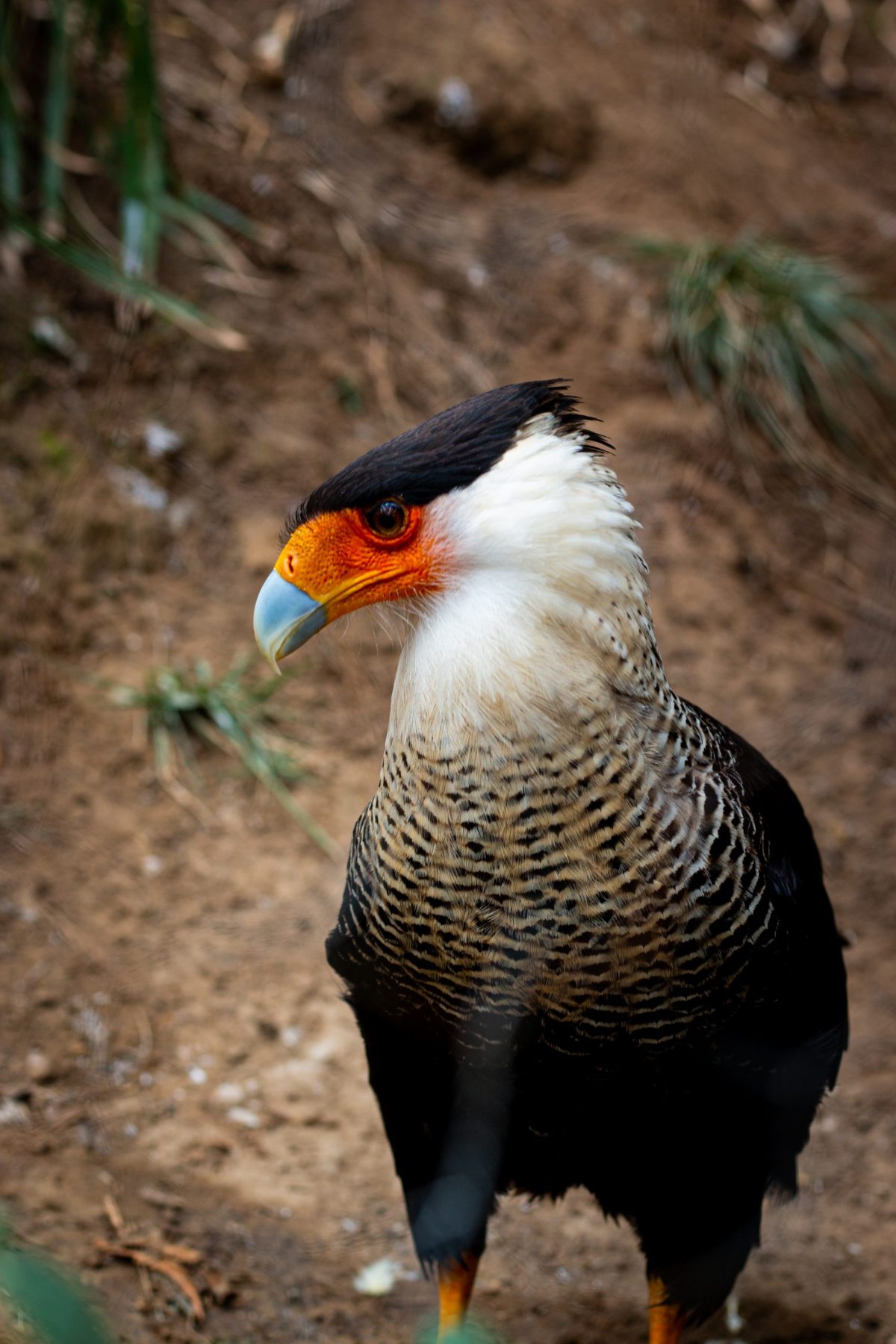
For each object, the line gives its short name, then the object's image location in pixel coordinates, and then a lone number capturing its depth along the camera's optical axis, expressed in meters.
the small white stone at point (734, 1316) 5.20
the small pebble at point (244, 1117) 5.54
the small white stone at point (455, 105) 9.59
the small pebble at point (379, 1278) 5.00
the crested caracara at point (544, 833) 3.29
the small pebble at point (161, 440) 7.64
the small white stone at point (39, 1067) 5.30
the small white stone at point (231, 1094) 5.62
